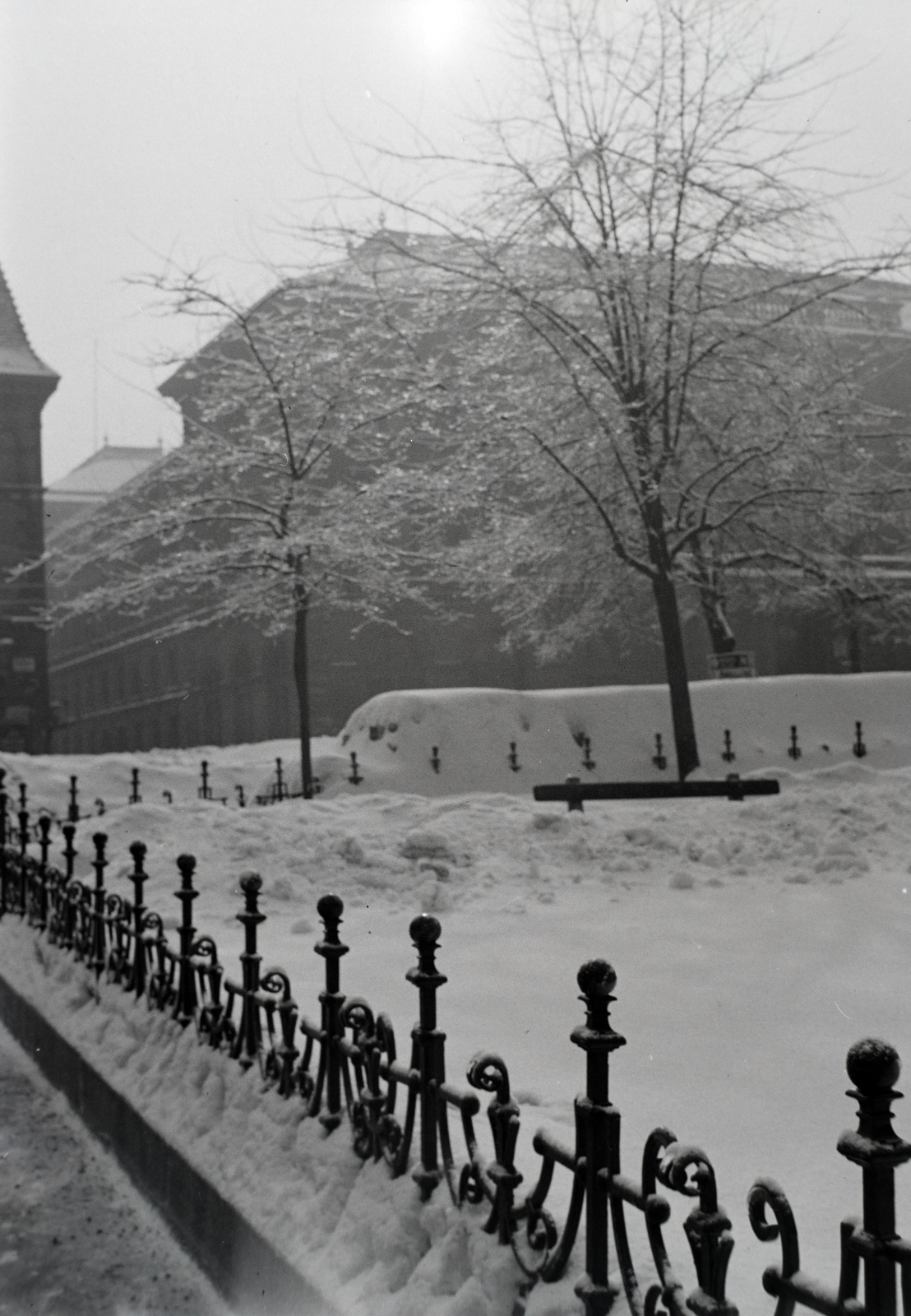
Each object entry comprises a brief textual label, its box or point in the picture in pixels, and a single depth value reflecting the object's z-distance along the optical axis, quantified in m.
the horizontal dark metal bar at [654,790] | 12.64
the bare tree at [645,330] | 18.05
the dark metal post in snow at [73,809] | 13.41
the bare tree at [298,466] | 20.19
